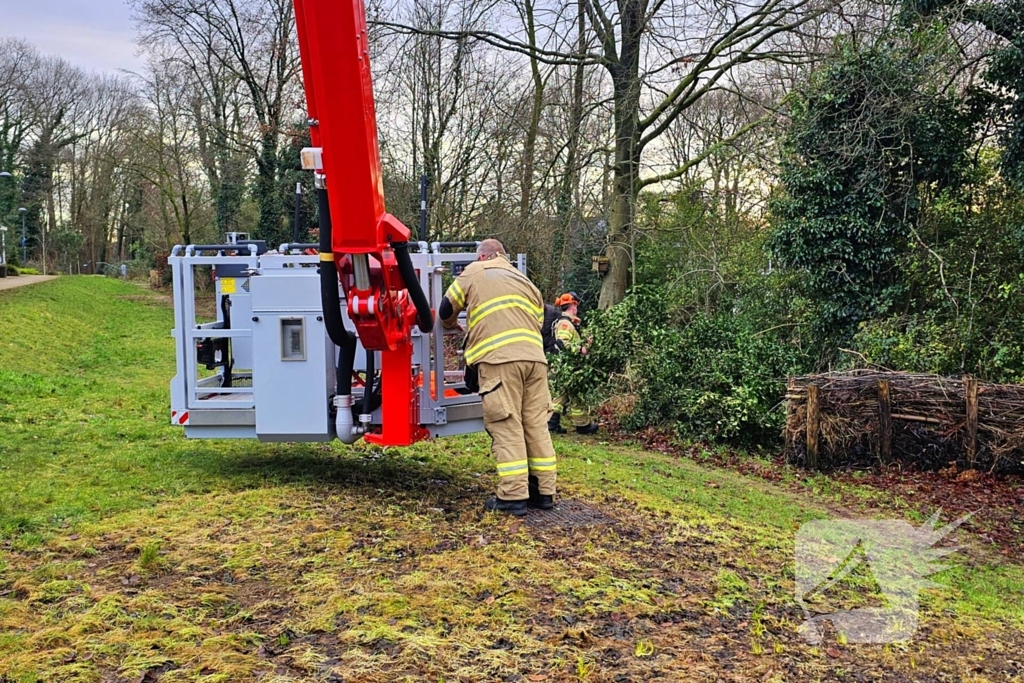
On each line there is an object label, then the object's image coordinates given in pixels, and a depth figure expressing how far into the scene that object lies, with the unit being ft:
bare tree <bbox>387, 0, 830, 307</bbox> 55.11
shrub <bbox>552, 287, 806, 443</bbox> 36.68
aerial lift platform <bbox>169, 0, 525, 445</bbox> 16.14
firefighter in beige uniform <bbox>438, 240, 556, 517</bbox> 19.60
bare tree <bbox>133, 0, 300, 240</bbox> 98.99
